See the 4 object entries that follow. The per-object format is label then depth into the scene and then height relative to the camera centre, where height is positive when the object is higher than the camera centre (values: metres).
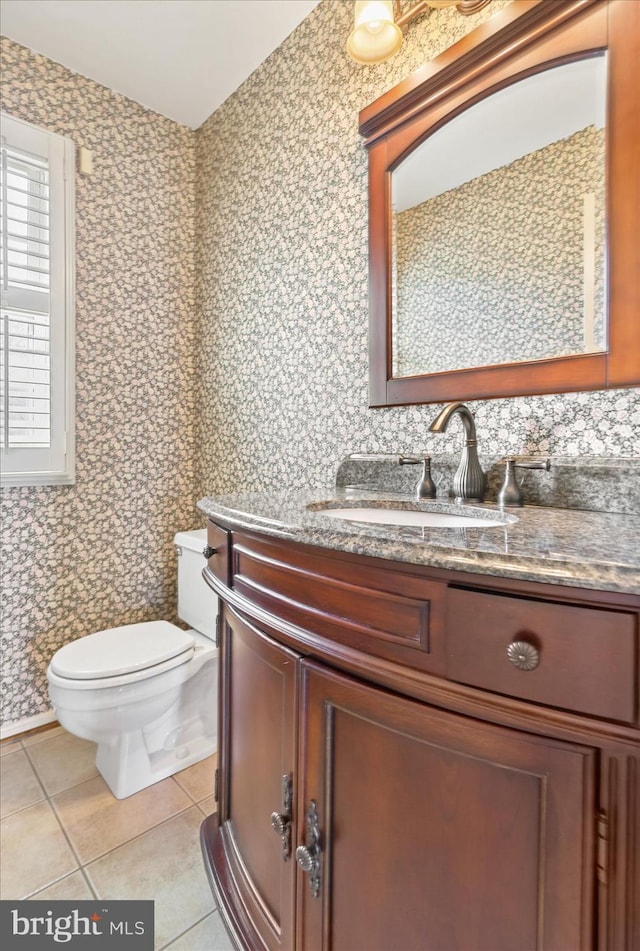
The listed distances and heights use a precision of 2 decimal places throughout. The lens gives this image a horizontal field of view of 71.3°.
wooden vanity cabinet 0.47 -0.40
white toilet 1.36 -0.72
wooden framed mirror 0.92 +0.63
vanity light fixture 1.19 +1.20
